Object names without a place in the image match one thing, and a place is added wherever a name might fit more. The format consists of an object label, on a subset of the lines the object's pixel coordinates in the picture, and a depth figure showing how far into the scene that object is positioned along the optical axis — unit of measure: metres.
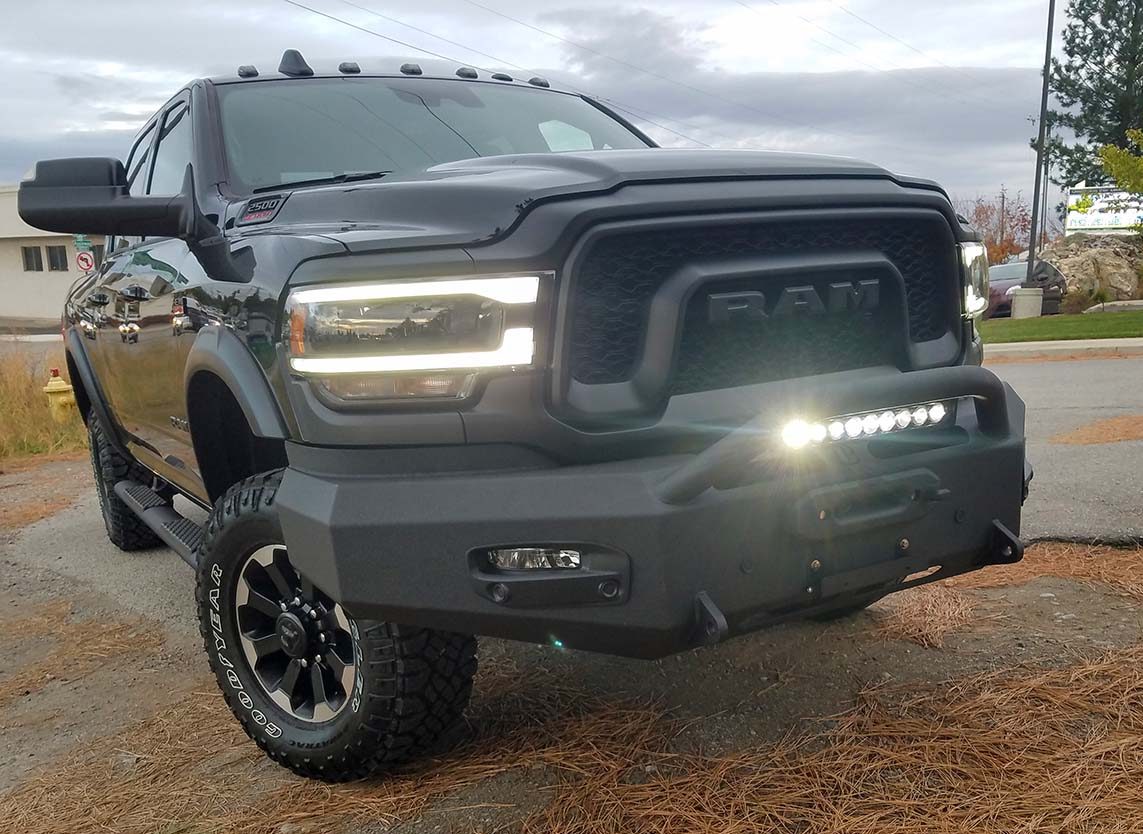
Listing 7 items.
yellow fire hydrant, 9.88
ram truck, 2.17
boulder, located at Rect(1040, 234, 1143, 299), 24.70
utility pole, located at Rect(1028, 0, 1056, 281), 25.68
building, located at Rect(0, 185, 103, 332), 45.06
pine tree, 44.34
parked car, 22.22
